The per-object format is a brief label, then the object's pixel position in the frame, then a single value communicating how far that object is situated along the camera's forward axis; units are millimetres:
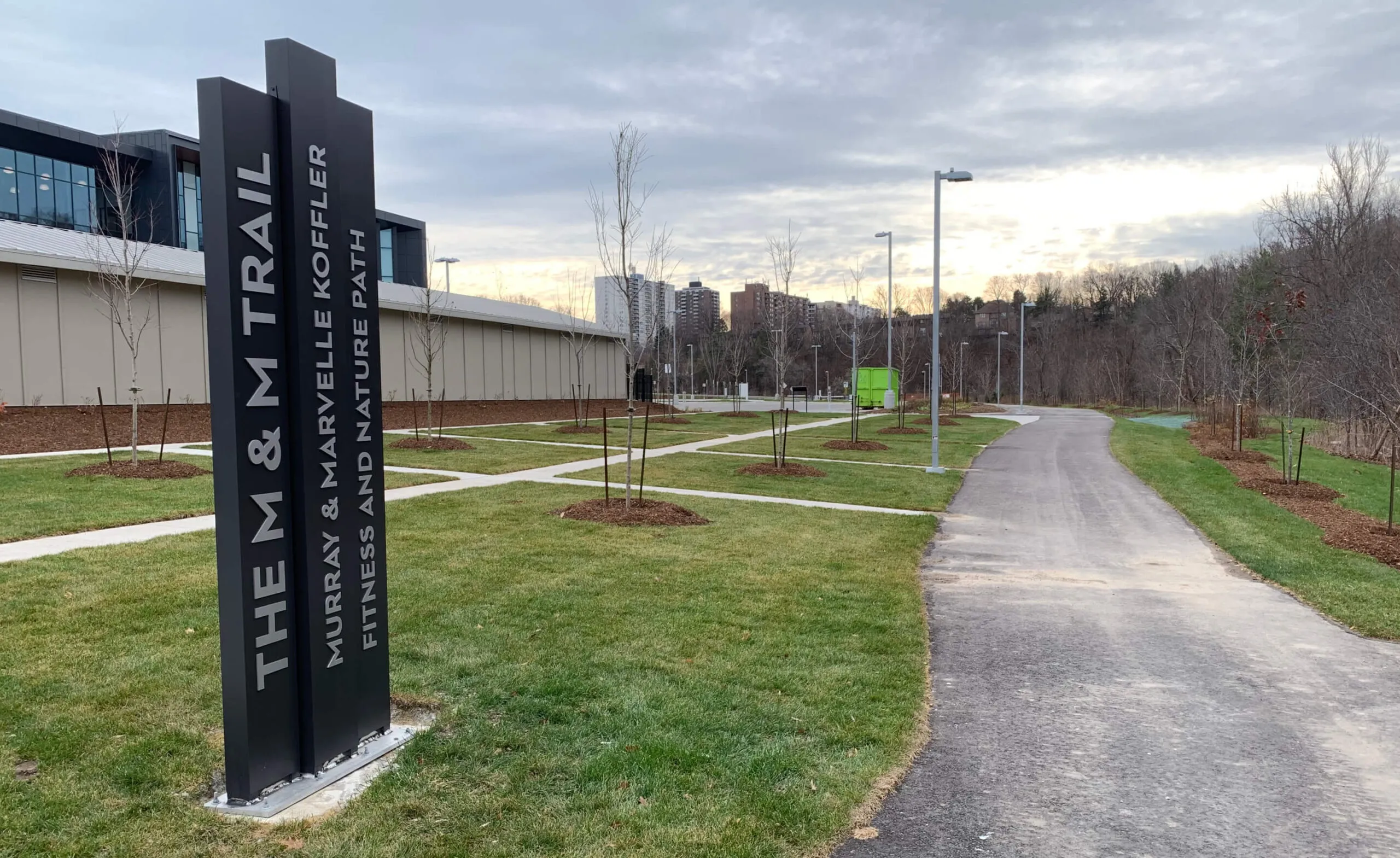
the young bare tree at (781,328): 26781
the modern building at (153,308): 21125
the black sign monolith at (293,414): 3451
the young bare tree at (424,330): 31484
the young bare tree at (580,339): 42938
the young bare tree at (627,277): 11609
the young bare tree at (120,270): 14586
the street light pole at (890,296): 29984
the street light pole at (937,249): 17812
